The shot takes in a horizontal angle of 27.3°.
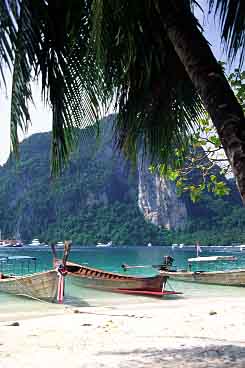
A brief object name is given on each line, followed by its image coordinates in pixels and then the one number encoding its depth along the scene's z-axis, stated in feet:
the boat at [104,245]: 385.70
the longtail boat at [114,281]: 58.03
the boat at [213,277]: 70.90
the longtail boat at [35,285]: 52.85
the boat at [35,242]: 397.02
